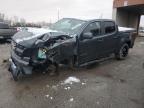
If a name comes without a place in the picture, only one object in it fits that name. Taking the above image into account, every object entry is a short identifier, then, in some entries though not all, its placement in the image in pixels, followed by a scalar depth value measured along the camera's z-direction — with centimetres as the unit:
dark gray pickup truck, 267
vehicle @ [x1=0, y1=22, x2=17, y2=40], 718
